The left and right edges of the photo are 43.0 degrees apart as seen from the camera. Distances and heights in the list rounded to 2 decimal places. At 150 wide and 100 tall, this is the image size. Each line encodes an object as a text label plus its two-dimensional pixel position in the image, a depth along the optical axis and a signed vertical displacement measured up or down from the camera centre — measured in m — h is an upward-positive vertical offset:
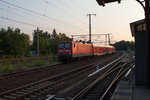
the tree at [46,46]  62.84 +1.39
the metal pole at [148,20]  8.01 +1.21
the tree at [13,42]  44.94 +1.90
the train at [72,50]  23.88 -0.16
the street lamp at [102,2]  7.33 +1.85
